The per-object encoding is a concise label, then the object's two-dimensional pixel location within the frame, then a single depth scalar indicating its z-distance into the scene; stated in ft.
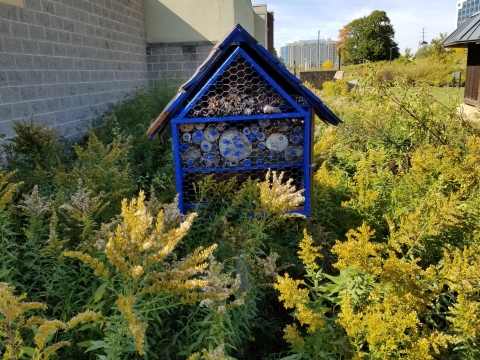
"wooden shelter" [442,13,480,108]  36.85
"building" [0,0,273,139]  16.90
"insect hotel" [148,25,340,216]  9.32
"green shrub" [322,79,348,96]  42.30
